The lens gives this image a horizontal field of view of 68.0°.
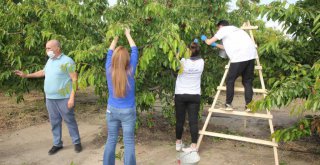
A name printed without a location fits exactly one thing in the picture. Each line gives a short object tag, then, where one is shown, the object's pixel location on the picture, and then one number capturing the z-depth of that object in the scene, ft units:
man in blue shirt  11.86
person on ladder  11.44
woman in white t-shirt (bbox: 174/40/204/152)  11.70
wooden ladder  11.20
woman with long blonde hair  8.91
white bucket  9.95
